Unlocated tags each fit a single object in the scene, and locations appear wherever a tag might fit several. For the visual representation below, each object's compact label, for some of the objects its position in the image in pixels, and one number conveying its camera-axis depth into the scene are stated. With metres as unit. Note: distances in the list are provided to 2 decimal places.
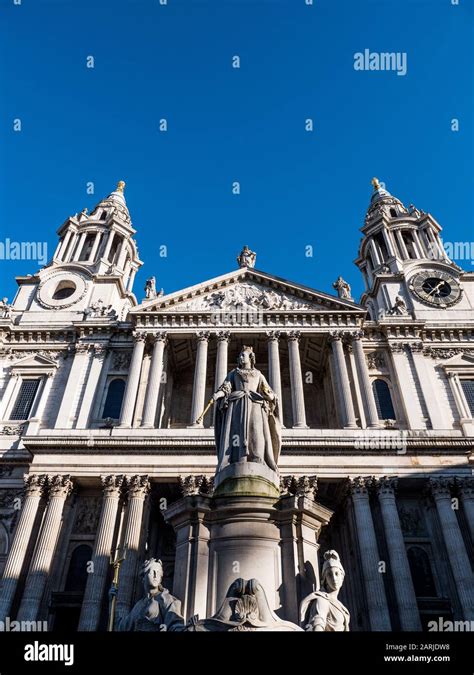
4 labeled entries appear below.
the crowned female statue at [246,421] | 9.75
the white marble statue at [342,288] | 33.09
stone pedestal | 8.09
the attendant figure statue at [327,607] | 7.27
